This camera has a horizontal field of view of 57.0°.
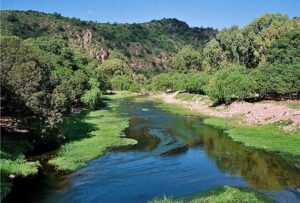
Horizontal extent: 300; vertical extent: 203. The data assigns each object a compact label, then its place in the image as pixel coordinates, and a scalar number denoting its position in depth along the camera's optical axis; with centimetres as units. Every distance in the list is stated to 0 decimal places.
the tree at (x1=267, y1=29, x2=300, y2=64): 7902
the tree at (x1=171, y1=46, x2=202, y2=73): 13190
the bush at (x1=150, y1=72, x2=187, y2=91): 11308
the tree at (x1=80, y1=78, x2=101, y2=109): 7432
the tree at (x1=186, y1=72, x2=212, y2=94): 9559
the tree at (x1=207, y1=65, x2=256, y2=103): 7215
